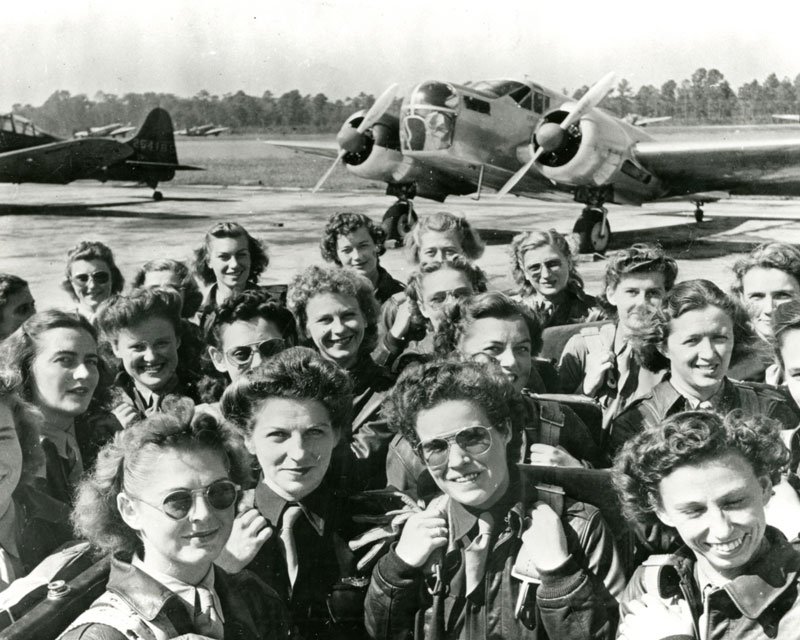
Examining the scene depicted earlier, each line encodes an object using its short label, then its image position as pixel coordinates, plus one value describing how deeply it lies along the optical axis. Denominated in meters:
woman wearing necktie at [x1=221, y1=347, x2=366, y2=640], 2.54
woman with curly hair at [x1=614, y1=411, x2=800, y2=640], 2.13
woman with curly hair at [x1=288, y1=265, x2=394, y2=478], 3.63
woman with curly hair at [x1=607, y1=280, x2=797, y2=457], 3.11
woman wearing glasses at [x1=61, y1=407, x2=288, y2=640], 2.18
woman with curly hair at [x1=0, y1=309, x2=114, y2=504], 3.17
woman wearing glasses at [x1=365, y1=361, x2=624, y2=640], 2.26
